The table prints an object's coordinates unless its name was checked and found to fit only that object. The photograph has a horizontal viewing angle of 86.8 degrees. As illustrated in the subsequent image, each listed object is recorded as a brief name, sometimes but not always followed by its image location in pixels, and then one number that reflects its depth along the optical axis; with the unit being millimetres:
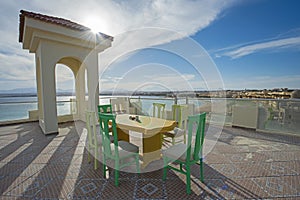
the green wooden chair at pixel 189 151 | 1990
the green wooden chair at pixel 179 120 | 3379
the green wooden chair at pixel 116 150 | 2156
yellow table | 2581
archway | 4297
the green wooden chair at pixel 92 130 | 2561
